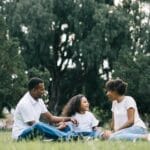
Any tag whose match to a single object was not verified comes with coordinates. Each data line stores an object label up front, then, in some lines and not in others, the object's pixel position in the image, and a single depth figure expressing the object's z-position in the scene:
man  9.95
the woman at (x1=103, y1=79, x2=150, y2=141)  10.59
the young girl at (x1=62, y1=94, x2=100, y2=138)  11.43
